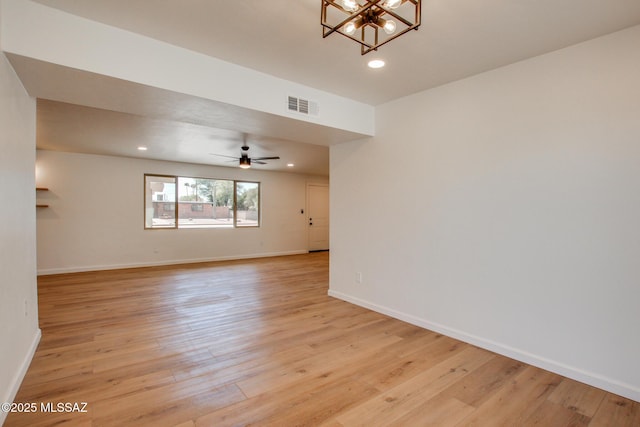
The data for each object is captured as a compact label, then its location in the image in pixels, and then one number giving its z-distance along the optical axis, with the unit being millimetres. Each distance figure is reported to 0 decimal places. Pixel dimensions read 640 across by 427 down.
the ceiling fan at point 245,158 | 5788
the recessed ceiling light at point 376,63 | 2712
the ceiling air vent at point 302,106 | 3197
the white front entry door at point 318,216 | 9828
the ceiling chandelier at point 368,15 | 1651
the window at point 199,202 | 7406
